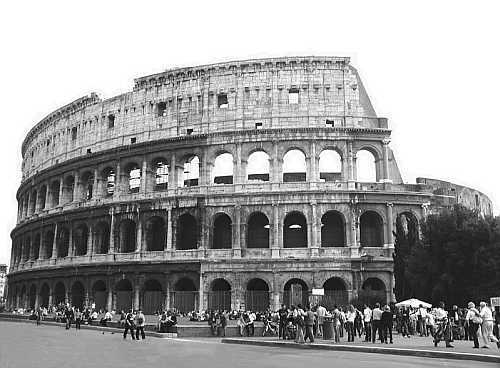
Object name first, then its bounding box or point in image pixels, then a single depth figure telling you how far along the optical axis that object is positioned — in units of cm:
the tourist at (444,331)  1516
